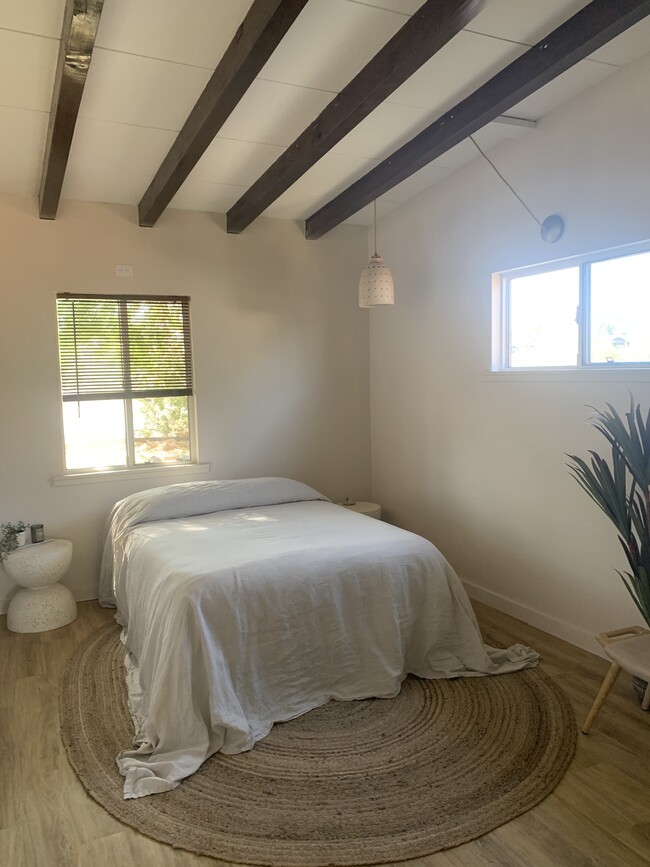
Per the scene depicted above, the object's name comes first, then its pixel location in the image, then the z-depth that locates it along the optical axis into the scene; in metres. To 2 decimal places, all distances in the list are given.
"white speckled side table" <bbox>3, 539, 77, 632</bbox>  3.57
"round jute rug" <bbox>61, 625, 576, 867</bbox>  1.94
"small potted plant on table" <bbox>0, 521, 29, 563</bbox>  3.63
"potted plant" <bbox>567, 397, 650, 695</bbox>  2.38
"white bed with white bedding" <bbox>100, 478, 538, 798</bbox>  2.37
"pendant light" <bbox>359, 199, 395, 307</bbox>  3.68
